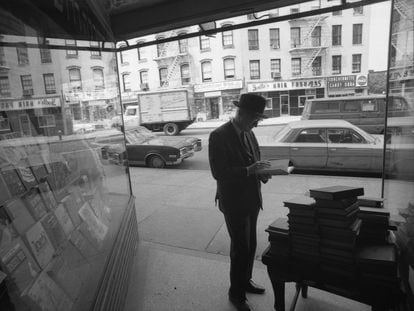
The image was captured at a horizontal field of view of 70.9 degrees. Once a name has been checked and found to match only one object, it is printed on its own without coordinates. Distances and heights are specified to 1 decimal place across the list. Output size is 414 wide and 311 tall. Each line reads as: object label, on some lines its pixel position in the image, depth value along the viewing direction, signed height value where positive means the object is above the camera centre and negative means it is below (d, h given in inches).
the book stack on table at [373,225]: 82.2 -36.9
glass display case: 57.3 -18.4
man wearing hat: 96.9 -25.4
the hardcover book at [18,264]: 51.2 -27.3
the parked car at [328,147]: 278.1 -48.8
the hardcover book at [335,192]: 76.3 -25.5
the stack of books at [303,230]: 81.3 -37.1
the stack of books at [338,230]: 76.6 -35.3
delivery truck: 760.3 -10.2
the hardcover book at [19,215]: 56.3 -19.8
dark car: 362.9 -53.0
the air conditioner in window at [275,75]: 1042.7 +87.1
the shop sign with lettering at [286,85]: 1041.5 +49.1
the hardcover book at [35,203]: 63.0 -19.8
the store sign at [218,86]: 1033.5 +60.7
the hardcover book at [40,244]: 59.5 -27.5
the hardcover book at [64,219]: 73.6 -27.4
